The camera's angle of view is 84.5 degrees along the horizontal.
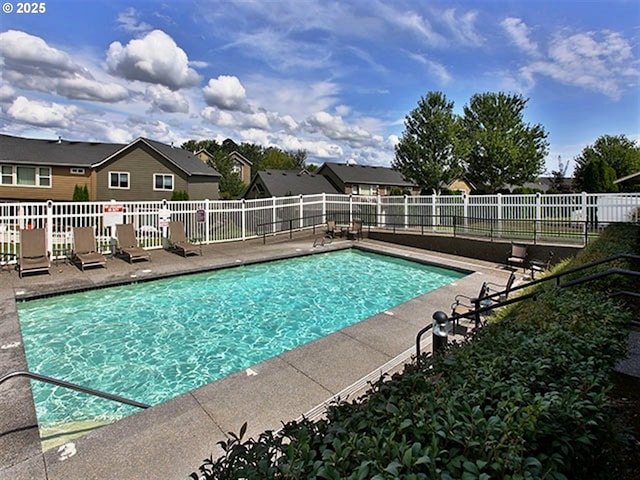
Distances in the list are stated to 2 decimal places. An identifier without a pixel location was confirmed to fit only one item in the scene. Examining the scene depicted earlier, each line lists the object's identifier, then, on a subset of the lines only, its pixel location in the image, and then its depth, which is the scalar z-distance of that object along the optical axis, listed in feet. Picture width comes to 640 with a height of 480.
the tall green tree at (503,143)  104.12
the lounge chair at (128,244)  37.65
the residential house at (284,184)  106.93
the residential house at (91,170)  79.30
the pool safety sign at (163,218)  43.98
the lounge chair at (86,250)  34.40
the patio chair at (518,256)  37.71
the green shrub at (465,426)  4.22
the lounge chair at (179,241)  42.22
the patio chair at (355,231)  56.08
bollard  13.12
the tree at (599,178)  81.97
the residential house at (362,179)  129.08
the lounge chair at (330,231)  57.71
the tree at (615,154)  124.36
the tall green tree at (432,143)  88.89
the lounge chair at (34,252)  31.50
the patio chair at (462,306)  19.57
